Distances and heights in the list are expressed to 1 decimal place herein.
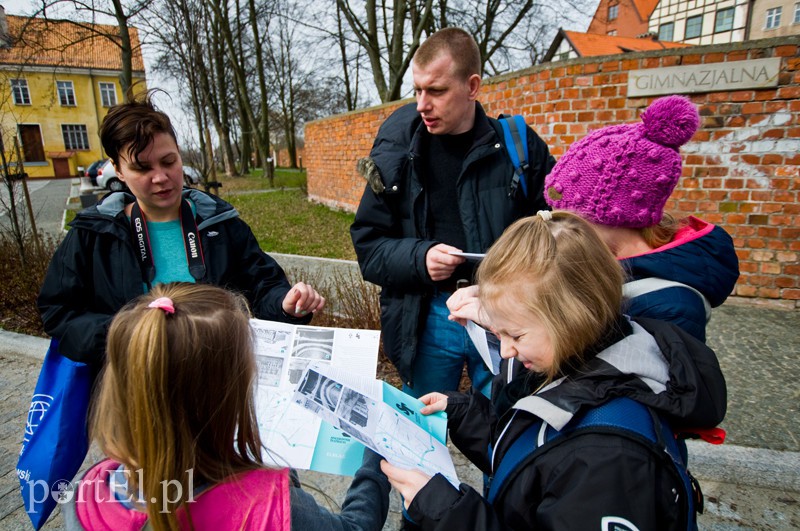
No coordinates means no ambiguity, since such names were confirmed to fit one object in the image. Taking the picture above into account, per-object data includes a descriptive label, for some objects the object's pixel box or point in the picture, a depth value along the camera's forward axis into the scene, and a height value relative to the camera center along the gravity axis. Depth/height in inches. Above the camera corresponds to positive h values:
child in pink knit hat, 47.9 -7.0
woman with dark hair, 67.4 -11.9
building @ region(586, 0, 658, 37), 1691.1 +483.5
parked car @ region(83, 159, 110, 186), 729.0 -4.6
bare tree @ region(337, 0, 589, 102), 529.3 +156.4
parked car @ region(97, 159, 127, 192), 675.4 -11.8
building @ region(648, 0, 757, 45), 1333.7 +377.3
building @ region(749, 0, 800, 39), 1246.9 +344.9
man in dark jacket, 80.6 -7.3
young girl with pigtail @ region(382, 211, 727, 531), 36.2 -19.8
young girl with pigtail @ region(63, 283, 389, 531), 37.6 -22.1
